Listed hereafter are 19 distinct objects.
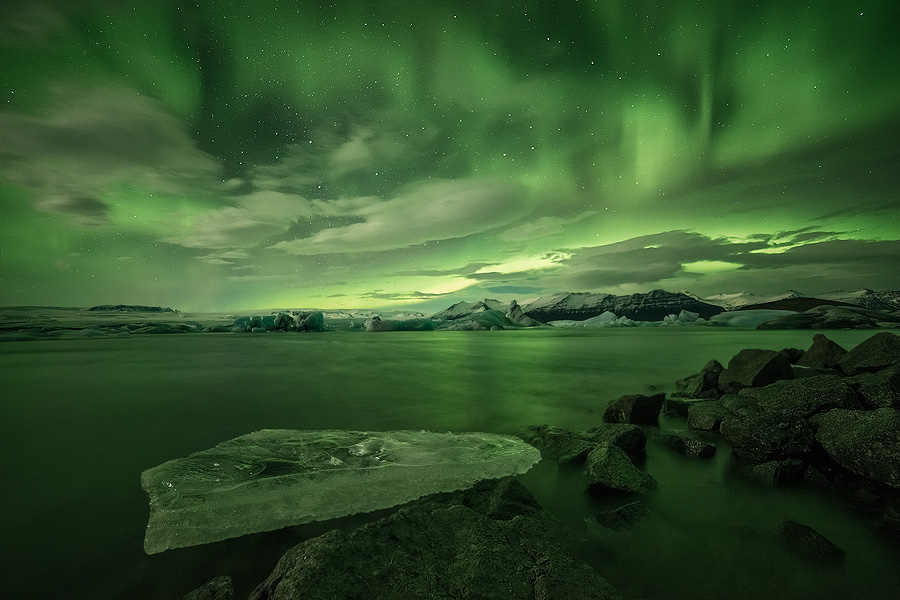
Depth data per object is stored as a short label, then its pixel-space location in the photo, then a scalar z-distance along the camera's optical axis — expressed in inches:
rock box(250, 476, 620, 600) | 64.5
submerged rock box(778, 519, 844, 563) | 89.5
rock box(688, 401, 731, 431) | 184.4
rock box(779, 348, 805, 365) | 337.9
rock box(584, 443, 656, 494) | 122.7
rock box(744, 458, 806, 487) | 128.9
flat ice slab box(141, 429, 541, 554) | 101.5
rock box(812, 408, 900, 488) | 120.2
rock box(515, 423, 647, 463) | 153.3
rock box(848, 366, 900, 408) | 156.3
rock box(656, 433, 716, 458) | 154.3
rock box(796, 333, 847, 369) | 286.0
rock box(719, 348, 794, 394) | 229.5
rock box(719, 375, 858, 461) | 145.3
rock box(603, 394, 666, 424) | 202.1
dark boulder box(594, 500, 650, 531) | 102.7
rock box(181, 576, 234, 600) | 68.7
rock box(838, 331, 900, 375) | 227.0
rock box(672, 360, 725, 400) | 259.4
